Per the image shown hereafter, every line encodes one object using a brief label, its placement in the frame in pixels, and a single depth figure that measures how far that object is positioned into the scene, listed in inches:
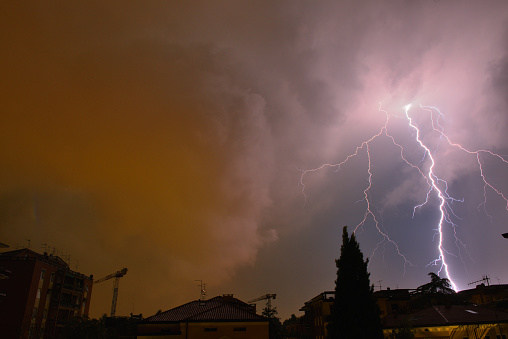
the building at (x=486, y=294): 2235.1
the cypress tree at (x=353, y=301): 881.5
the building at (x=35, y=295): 1819.6
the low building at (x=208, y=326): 1241.0
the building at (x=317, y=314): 1956.2
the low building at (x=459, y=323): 1256.8
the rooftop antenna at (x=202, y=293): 2697.6
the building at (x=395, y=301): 1993.1
